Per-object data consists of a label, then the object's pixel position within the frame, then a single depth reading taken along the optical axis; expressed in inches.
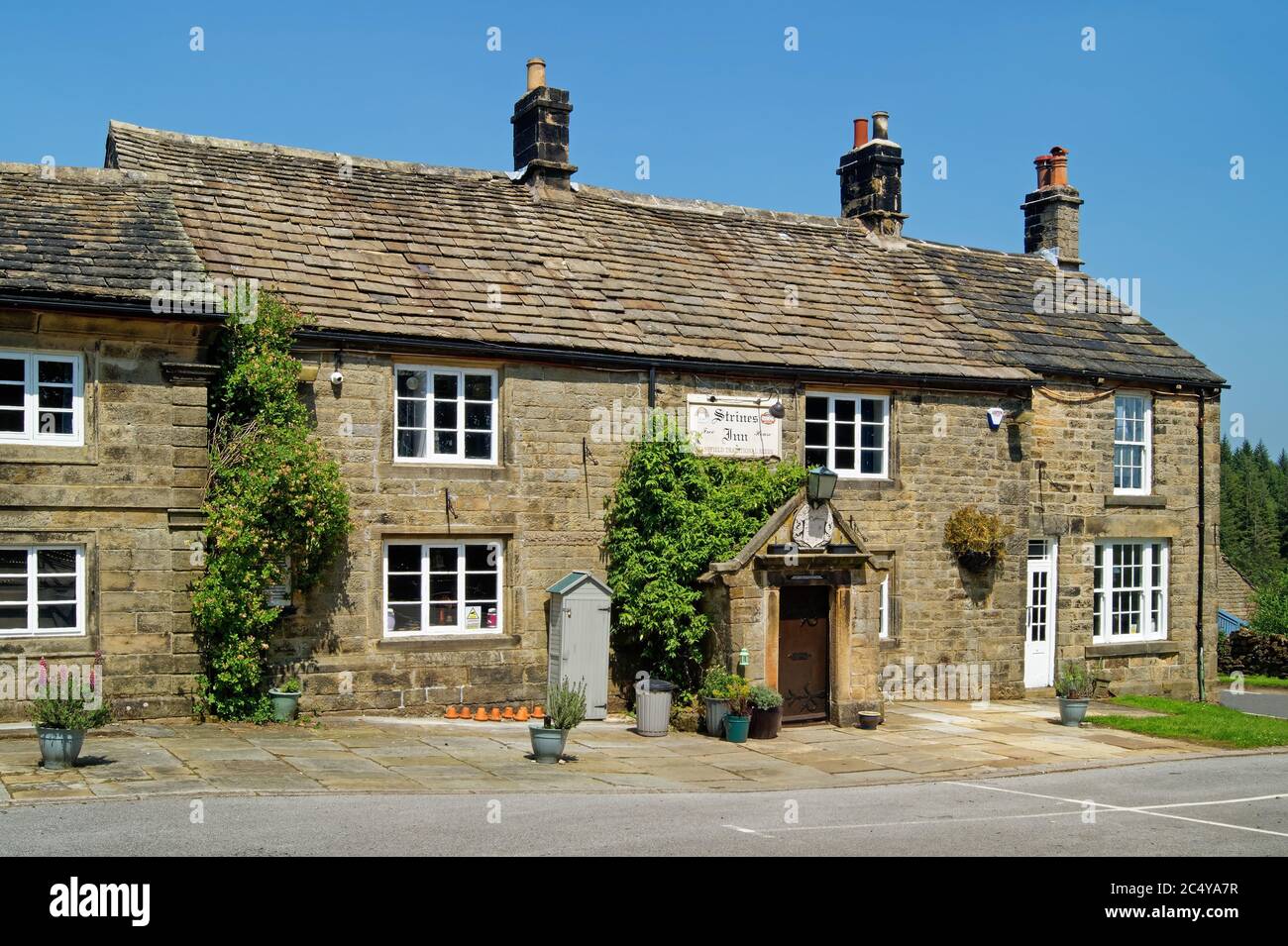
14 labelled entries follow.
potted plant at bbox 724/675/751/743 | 697.0
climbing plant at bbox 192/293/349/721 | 638.5
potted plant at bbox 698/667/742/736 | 707.4
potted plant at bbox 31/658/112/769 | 511.5
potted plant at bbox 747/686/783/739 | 705.0
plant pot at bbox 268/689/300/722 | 657.0
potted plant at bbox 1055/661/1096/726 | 783.1
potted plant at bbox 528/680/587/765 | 593.9
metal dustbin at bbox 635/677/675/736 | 696.4
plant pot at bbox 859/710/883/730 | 752.3
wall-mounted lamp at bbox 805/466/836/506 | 738.8
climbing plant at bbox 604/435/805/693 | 739.4
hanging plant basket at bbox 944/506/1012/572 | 861.2
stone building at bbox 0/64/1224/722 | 628.7
